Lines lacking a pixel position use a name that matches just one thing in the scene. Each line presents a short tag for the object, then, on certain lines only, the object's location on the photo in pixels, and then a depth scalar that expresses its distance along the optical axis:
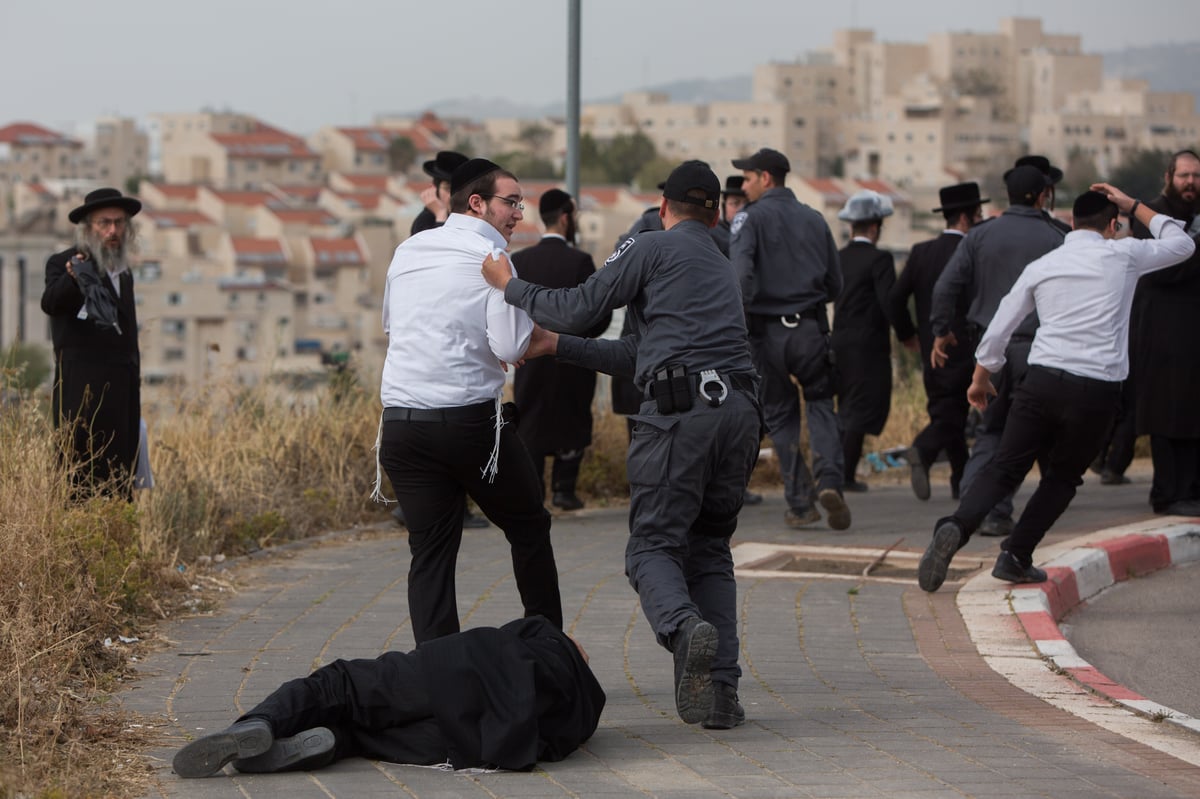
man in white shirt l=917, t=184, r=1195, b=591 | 16.69
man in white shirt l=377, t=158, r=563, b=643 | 12.48
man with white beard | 17.52
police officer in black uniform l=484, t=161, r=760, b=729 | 12.19
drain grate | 18.36
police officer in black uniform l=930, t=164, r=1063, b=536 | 19.66
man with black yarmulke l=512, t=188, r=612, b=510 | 21.23
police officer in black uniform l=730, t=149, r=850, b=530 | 20.31
